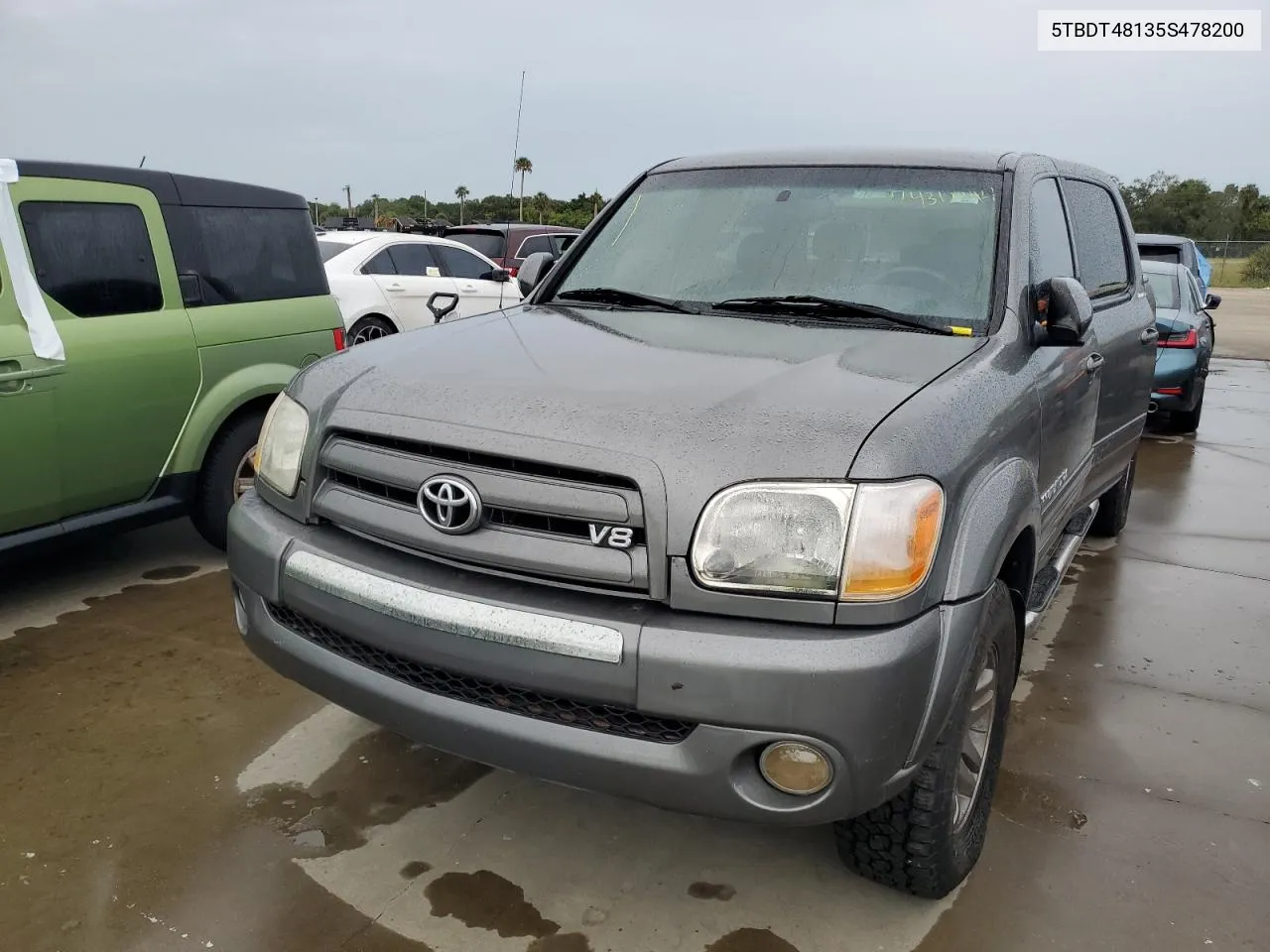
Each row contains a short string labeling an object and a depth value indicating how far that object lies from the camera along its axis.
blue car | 8.32
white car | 9.36
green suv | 3.85
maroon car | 13.42
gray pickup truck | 1.94
